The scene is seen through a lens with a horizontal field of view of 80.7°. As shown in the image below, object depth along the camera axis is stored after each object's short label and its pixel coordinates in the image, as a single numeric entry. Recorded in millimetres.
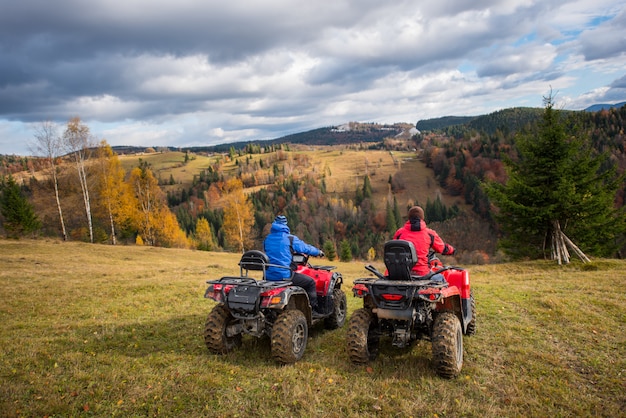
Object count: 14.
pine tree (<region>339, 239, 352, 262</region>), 51469
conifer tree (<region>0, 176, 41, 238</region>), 33812
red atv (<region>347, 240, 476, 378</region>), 5646
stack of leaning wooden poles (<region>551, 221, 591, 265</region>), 17705
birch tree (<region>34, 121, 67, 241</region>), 32500
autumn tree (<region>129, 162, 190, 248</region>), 38719
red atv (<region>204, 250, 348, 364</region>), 6145
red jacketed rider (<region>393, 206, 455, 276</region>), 6605
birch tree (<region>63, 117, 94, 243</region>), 33000
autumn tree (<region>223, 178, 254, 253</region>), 46406
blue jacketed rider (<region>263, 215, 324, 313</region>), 7051
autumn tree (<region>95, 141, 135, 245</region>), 35625
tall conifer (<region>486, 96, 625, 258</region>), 18422
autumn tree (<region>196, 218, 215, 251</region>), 55688
